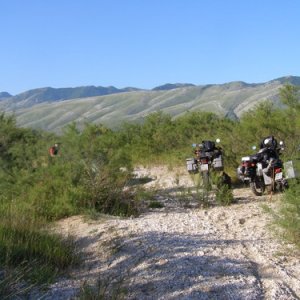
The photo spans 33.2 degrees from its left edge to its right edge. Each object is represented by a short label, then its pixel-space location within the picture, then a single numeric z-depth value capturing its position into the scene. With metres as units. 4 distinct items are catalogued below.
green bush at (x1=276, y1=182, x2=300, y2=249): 6.08
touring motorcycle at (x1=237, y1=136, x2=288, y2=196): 9.70
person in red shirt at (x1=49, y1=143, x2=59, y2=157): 9.73
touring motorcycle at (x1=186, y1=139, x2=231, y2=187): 10.43
